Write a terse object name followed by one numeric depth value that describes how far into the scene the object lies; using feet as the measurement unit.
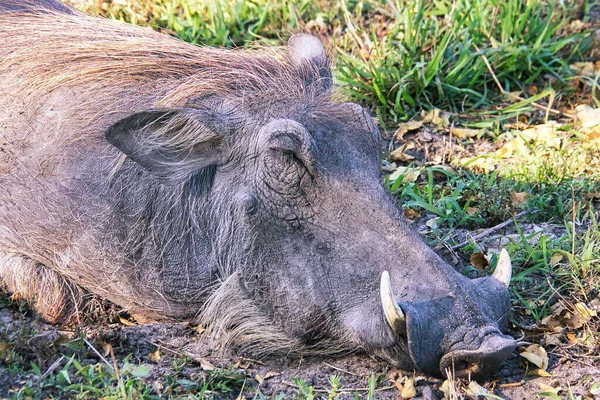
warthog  20.72
